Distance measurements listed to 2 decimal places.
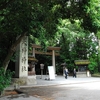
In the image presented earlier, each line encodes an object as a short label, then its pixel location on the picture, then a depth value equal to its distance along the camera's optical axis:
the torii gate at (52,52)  31.56
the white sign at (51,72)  24.57
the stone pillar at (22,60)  18.58
